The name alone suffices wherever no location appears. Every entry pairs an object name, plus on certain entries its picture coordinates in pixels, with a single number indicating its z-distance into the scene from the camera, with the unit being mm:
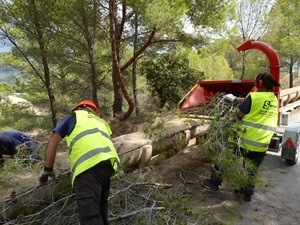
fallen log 2832
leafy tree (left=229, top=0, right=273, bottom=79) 16219
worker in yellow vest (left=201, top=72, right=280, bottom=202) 3568
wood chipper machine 4699
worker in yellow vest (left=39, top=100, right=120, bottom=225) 2348
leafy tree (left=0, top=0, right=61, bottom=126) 8273
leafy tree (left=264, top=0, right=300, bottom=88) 16312
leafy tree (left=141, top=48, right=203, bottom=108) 11836
